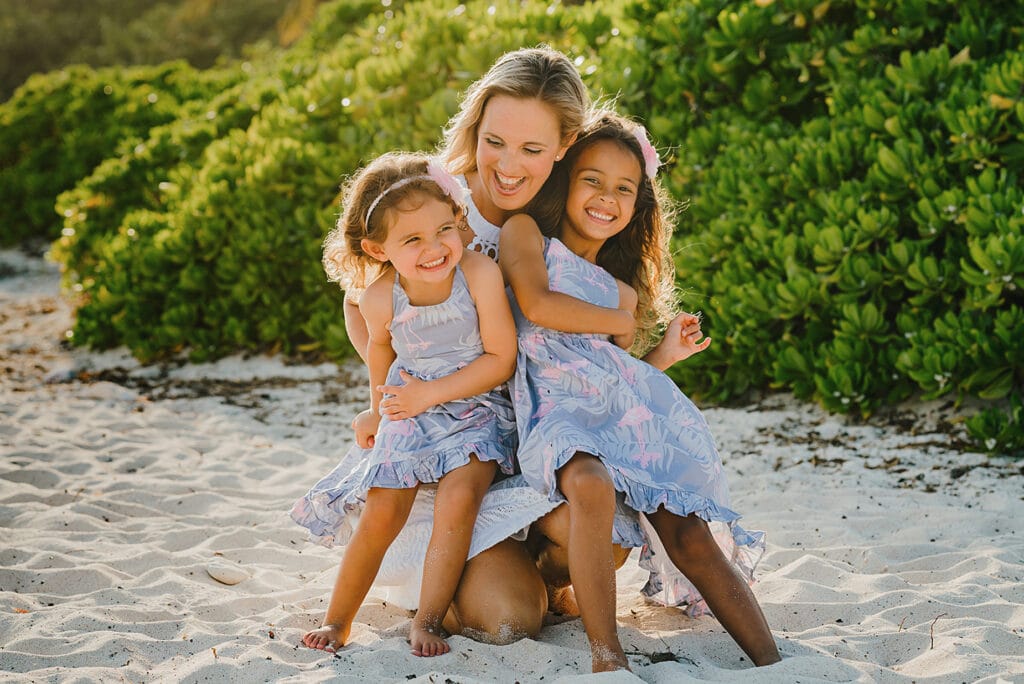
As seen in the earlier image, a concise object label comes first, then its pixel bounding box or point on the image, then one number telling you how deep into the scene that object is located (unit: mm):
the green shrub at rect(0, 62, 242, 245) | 11617
